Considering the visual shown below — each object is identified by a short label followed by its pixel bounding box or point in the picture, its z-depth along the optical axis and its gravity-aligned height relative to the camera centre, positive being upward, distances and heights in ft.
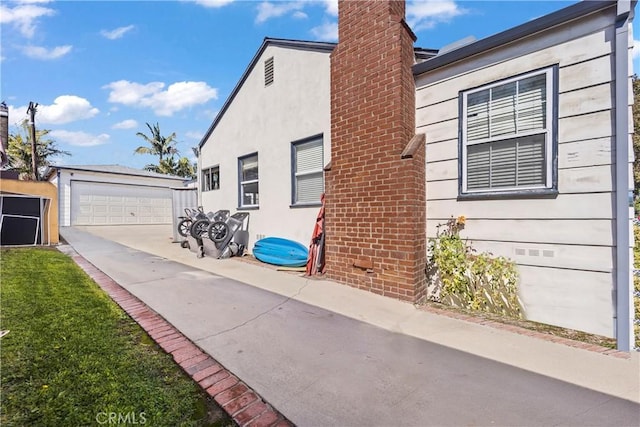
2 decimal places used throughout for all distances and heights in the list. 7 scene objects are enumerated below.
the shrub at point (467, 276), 12.59 -2.71
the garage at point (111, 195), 58.59 +4.09
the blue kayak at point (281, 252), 21.47 -2.75
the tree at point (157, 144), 92.02 +21.43
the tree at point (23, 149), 80.69 +17.33
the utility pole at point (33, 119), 57.26 +18.10
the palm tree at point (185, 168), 97.81 +14.72
